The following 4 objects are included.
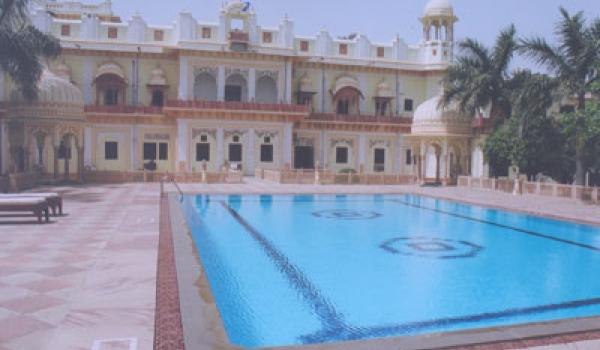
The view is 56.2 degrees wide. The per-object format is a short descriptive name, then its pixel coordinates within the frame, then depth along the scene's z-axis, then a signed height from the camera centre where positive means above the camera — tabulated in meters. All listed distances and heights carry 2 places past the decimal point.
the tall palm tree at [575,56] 19.19 +3.93
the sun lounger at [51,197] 11.89 -0.75
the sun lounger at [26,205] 11.37 -0.85
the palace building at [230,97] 31.78 +4.13
